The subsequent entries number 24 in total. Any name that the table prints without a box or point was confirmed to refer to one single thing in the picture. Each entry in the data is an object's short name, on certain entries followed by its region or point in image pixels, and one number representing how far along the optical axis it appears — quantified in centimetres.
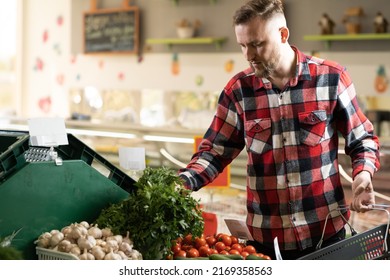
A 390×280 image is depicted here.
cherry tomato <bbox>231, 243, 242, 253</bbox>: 239
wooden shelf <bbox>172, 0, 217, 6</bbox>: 779
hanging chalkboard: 809
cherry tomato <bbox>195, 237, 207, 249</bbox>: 244
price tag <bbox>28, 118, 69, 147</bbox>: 219
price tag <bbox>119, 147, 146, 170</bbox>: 243
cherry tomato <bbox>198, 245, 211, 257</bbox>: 239
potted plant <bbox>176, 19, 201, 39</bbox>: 756
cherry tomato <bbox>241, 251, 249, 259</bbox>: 233
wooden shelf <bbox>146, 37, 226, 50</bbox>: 733
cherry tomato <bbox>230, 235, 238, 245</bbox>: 254
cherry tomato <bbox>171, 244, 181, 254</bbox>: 234
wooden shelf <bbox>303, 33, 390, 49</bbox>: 626
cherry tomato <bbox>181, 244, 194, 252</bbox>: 240
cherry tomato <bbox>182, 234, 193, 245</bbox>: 245
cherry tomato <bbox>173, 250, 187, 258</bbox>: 231
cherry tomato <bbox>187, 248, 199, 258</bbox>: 233
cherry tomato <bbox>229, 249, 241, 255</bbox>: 232
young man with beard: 248
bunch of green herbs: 217
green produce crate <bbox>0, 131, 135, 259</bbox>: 209
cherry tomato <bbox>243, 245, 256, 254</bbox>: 240
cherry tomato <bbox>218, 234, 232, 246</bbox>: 250
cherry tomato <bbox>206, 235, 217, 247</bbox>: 252
